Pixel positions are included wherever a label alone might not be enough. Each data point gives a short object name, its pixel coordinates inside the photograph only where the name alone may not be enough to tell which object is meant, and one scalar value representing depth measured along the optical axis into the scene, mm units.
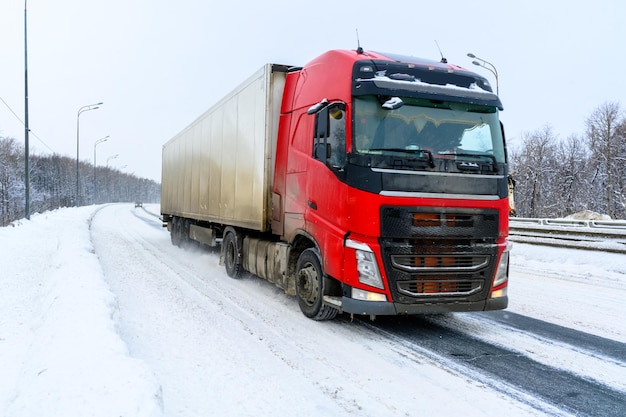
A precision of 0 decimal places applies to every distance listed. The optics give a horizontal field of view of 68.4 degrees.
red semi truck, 5000
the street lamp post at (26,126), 21469
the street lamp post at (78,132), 41019
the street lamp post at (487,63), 19941
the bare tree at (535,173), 56250
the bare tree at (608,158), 45594
